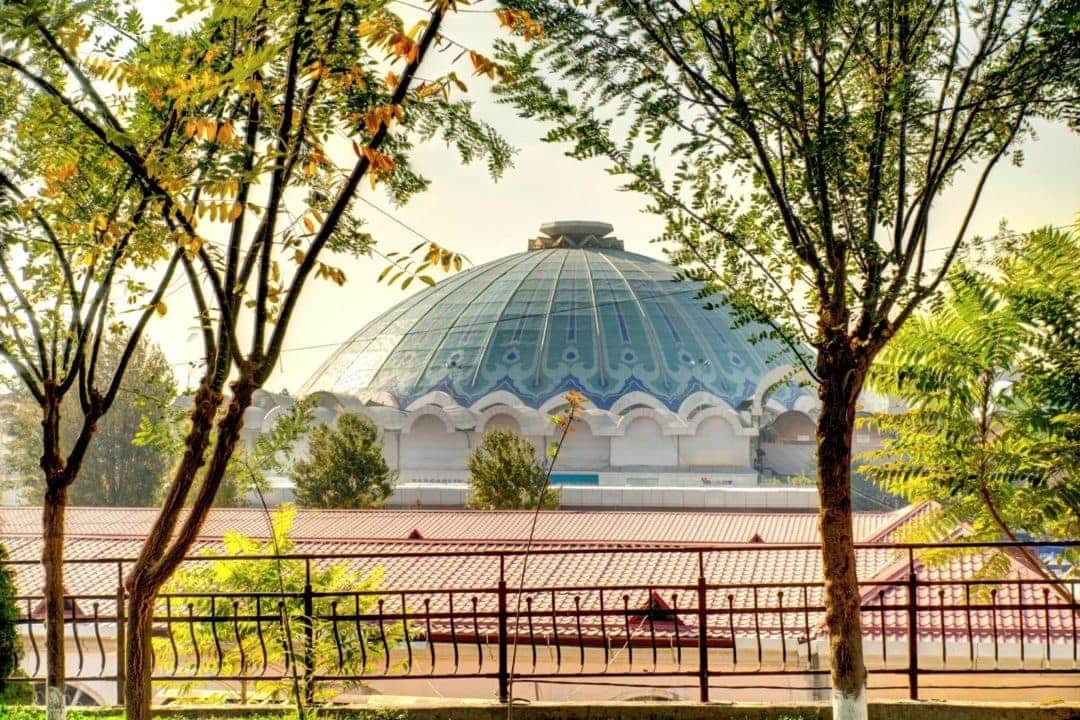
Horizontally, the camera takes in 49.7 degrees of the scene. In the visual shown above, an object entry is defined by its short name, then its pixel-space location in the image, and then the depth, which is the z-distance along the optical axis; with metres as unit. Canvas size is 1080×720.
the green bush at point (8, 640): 9.52
